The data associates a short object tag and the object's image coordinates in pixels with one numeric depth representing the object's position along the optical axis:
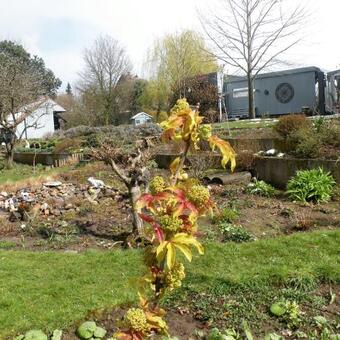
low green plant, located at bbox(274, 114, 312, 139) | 11.70
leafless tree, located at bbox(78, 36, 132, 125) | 43.78
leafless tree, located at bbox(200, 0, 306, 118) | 28.53
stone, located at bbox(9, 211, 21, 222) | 8.41
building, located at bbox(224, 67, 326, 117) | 31.84
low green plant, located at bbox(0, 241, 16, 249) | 6.87
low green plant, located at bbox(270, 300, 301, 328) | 3.98
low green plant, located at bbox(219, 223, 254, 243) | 6.45
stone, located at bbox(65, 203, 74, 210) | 8.99
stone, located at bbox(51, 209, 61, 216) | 8.60
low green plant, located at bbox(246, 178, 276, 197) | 9.24
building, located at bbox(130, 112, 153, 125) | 42.00
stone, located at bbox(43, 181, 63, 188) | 11.37
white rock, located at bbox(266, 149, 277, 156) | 11.45
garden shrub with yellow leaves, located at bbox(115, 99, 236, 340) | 1.90
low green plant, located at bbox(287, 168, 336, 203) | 8.59
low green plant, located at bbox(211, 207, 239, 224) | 7.31
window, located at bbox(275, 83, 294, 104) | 32.59
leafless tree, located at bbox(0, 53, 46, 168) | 19.77
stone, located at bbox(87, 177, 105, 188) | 10.66
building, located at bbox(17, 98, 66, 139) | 44.66
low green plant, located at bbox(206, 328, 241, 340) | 3.51
